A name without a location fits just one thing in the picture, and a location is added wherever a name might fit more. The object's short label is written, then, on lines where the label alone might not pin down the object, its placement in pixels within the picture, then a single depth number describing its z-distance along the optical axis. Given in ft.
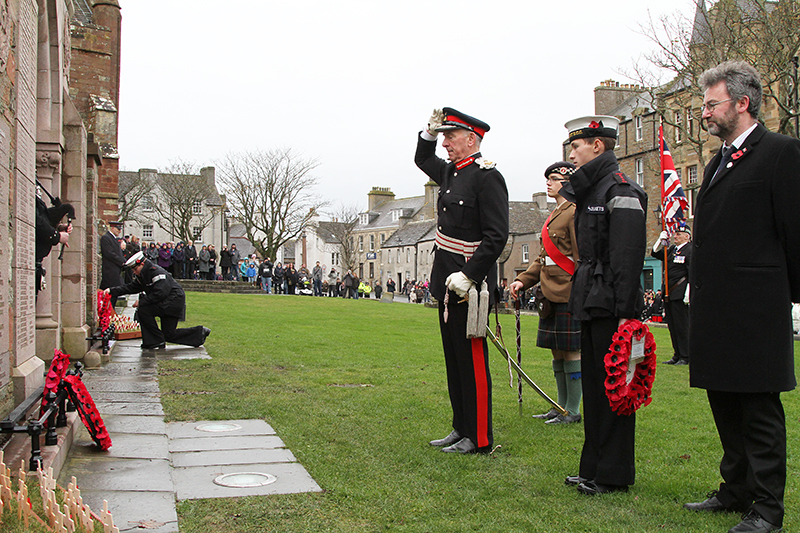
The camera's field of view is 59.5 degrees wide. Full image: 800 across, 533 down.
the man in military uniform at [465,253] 17.12
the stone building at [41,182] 18.10
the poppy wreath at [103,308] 37.88
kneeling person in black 38.19
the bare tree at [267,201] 194.08
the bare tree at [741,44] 72.13
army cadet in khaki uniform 20.53
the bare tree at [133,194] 208.64
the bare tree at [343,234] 295.69
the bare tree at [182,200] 214.90
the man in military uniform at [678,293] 38.06
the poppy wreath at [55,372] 15.87
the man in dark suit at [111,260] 53.26
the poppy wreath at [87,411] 16.28
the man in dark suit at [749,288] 12.02
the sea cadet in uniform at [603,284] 14.05
